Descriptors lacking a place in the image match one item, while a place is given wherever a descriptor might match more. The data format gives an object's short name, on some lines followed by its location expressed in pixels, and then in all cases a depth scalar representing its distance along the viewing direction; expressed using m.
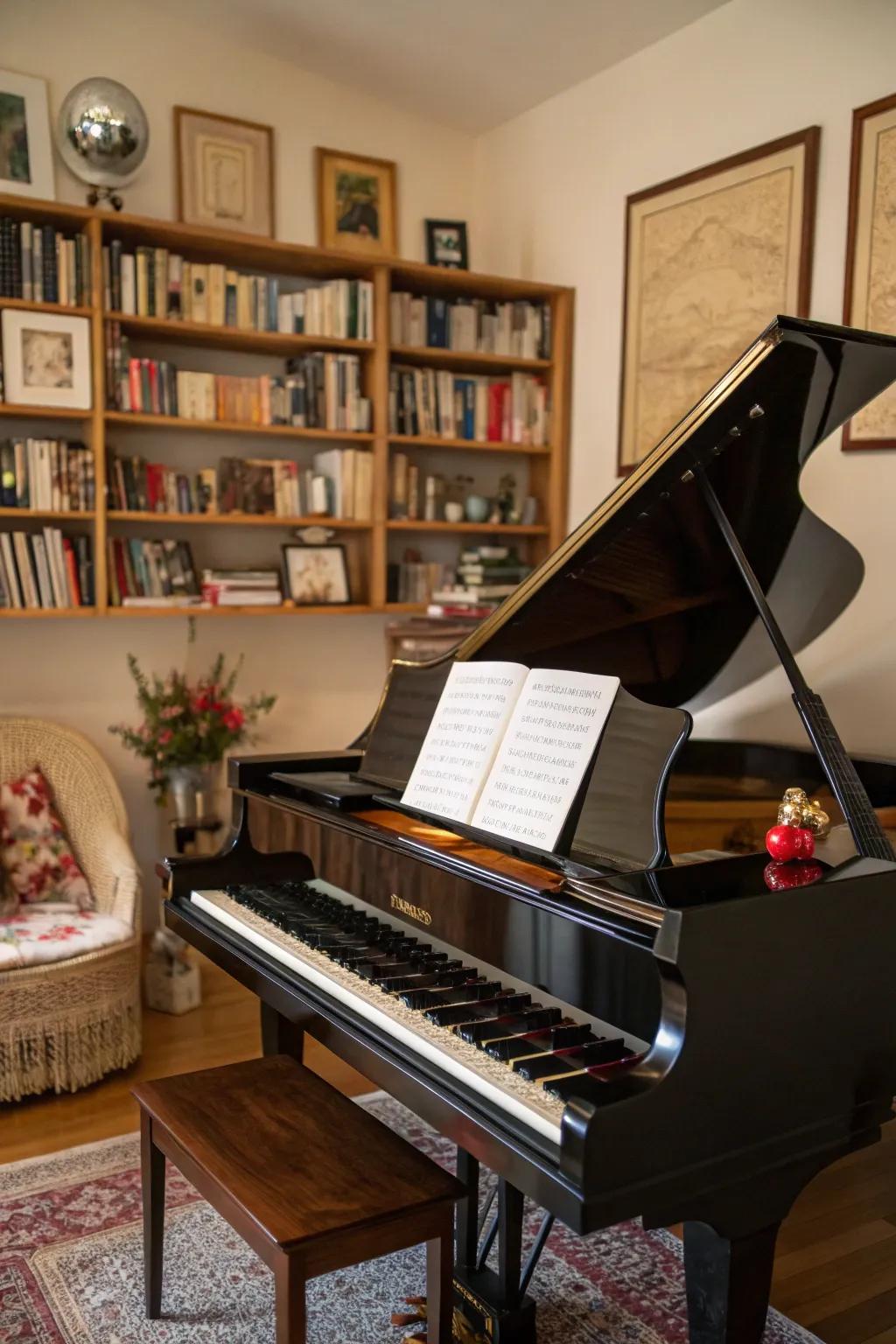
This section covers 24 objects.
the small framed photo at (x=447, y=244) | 4.34
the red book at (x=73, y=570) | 3.57
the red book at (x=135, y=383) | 3.63
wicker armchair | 2.91
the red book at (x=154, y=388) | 3.66
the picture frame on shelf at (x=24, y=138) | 3.54
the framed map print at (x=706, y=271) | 3.31
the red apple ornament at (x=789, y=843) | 1.63
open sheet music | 1.68
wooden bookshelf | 3.53
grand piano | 1.32
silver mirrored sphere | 3.51
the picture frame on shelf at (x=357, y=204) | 4.16
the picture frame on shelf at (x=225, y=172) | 3.87
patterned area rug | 2.06
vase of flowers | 3.65
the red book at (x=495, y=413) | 4.28
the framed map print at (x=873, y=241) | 3.00
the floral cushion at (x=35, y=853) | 3.34
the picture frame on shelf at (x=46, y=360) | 3.41
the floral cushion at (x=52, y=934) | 2.92
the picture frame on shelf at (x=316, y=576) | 4.01
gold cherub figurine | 1.70
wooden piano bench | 1.50
